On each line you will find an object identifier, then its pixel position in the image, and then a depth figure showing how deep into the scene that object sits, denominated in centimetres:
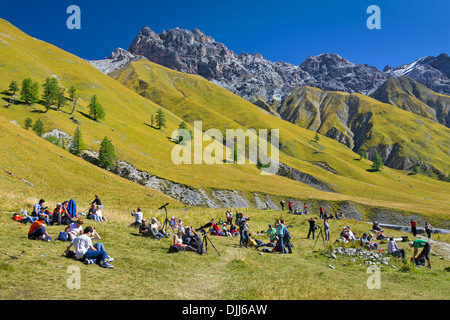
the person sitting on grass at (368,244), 2283
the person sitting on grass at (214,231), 2722
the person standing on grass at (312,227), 2728
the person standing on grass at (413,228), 3388
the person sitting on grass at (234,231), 2890
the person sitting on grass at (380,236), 2820
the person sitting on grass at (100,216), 2370
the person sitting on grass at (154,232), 1988
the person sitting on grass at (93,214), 2312
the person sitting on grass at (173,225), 2438
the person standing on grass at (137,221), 2327
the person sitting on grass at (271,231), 2486
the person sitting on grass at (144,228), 2042
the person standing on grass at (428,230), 3415
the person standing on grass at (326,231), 2704
